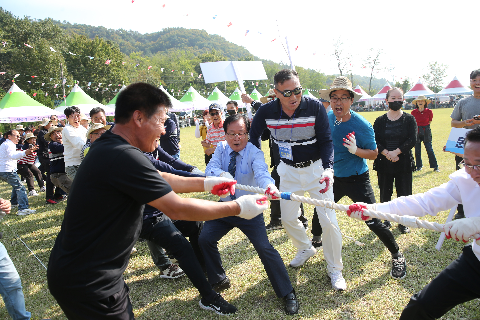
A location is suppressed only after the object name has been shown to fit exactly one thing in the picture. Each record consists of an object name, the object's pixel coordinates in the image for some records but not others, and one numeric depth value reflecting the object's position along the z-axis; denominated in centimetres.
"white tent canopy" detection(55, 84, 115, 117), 1484
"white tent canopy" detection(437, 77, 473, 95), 3070
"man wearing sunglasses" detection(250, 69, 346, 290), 332
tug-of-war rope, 196
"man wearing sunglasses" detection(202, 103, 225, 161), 605
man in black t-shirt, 163
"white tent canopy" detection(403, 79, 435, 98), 3300
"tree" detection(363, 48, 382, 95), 6906
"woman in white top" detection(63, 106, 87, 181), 544
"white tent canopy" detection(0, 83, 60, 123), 1181
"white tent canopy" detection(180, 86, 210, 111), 2597
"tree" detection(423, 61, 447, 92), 7925
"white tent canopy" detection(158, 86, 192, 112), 2514
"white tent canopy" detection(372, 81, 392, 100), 3809
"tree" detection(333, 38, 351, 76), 5966
